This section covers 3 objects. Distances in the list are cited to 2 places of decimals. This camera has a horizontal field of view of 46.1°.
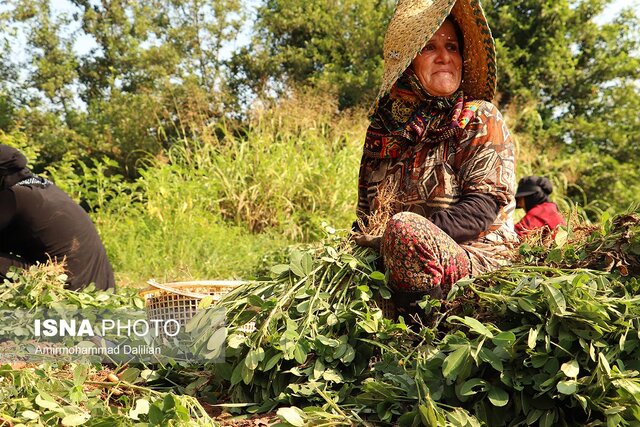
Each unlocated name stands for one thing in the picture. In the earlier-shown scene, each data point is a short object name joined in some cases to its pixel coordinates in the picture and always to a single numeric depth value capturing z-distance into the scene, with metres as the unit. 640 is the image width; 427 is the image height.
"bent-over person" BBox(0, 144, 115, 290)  3.94
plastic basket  3.01
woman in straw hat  2.58
